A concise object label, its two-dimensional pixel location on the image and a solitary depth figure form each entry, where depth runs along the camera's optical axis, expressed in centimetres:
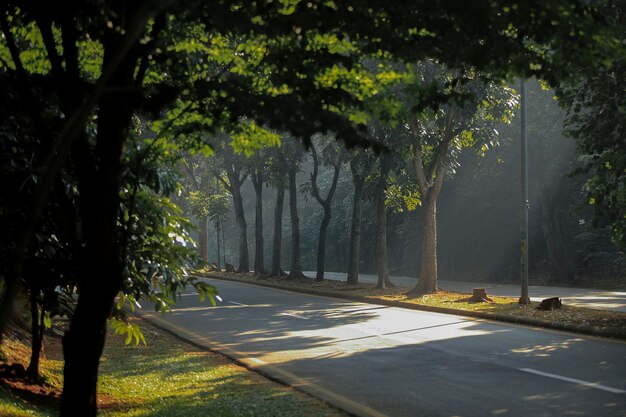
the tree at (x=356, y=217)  3164
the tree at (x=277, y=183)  3600
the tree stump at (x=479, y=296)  2208
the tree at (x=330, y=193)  3298
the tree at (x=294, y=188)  3500
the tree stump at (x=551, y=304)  1891
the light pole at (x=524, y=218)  2088
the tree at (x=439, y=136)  2472
